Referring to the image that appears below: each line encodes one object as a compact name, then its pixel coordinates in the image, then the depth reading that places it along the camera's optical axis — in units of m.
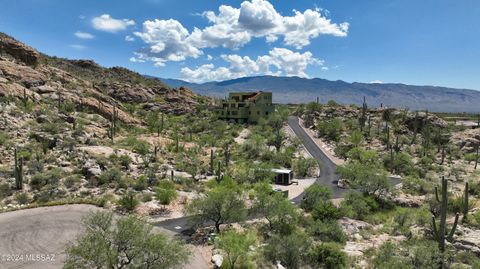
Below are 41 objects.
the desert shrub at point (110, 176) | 35.25
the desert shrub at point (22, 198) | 29.30
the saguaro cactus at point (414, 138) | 68.53
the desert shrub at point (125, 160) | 40.91
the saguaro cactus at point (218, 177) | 38.94
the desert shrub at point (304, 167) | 50.31
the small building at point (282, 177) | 44.72
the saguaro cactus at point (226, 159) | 48.12
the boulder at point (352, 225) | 27.83
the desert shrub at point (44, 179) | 32.53
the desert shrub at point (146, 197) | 32.03
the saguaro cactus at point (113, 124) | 52.25
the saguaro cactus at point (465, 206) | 30.18
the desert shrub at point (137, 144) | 47.45
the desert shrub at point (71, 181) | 33.58
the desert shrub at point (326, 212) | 29.53
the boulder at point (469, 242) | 23.30
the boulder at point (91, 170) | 35.85
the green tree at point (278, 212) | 26.66
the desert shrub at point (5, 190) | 30.05
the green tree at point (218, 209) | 26.00
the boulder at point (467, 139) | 67.53
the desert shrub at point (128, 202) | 29.66
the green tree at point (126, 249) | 15.21
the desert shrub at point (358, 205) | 31.25
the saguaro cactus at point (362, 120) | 77.88
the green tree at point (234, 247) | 20.00
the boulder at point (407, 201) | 36.16
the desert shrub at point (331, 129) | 73.88
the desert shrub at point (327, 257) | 20.86
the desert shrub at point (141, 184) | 35.16
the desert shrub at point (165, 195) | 31.88
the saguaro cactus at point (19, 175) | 31.28
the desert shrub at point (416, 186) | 41.47
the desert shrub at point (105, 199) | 29.91
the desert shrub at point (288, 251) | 21.28
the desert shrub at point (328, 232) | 25.42
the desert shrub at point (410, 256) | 20.22
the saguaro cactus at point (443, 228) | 22.54
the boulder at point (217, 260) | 20.78
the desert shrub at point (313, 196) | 32.91
